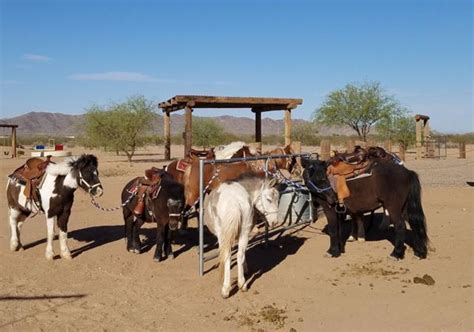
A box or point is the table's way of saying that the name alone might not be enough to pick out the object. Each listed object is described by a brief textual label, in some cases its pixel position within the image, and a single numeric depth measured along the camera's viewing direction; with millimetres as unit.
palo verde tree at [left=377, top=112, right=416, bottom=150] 31819
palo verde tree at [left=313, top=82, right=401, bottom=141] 29734
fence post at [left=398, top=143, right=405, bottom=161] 18070
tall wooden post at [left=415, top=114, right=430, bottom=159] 28375
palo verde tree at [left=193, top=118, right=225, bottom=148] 44781
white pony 5461
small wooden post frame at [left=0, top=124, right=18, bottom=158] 32956
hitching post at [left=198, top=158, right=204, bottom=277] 6141
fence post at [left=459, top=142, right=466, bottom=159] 29266
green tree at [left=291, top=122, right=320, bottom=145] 54434
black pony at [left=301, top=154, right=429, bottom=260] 6992
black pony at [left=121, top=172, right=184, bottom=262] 6586
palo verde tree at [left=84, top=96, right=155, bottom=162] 30953
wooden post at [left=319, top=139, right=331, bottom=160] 11703
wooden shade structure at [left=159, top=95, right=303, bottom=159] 11531
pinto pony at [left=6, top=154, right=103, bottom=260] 7031
